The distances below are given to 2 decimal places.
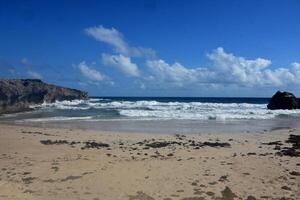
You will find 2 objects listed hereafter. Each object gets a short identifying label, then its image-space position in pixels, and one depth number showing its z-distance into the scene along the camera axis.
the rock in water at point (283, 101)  29.90
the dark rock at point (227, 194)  5.54
